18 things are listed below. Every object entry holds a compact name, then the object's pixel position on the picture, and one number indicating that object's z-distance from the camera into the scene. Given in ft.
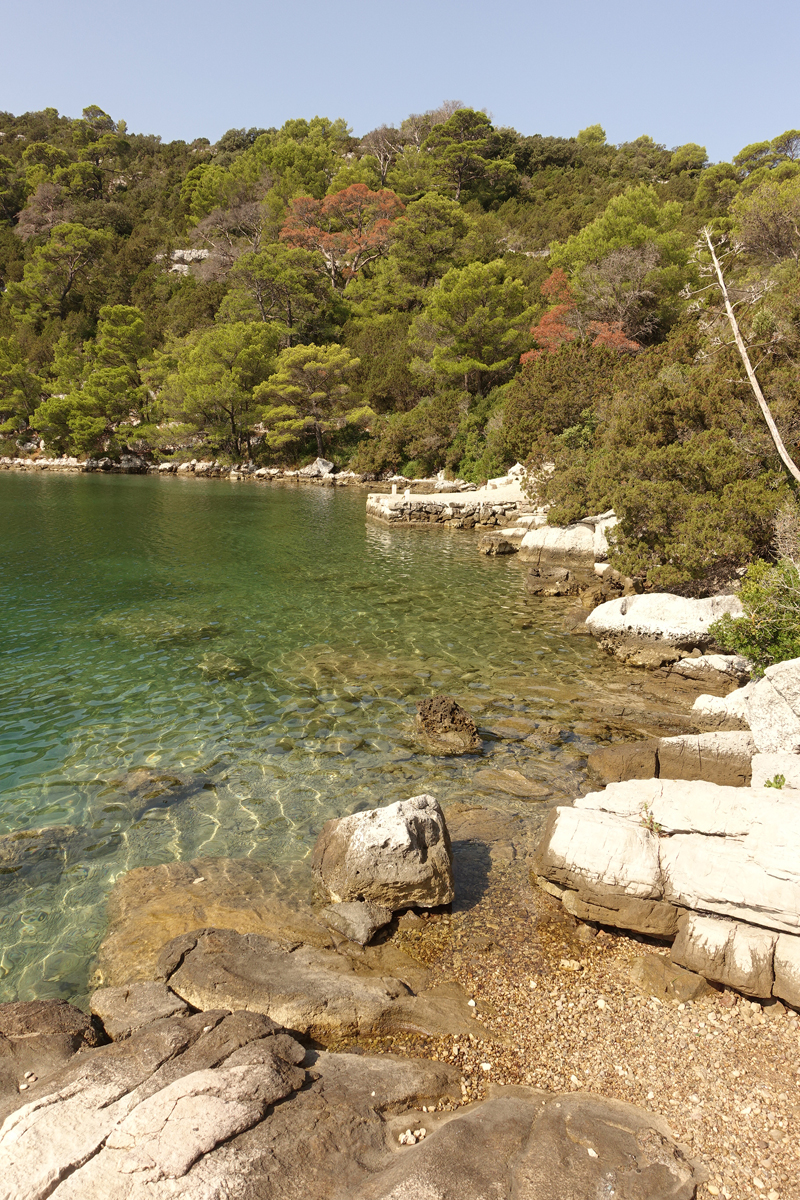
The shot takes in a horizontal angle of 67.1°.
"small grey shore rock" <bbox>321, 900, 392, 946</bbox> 20.67
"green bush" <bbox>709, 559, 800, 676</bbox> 35.32
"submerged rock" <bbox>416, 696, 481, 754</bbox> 34.04
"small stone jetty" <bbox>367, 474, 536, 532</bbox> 120.78
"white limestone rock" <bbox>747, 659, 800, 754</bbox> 25.53
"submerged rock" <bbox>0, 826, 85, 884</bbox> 24.32
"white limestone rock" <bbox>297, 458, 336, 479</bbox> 199.11
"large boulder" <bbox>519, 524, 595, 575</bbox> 80.64
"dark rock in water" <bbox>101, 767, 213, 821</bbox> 28.91
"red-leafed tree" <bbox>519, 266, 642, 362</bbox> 129.08
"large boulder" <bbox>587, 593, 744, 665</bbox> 46.52
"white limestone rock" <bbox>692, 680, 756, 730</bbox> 36.22
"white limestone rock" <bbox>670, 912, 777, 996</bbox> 17.47
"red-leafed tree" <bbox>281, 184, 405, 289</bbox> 235.40
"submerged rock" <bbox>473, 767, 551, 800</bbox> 30.07
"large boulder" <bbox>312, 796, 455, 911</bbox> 21.66
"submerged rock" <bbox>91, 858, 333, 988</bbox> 20.03
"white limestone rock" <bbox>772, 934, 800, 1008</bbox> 16.98
